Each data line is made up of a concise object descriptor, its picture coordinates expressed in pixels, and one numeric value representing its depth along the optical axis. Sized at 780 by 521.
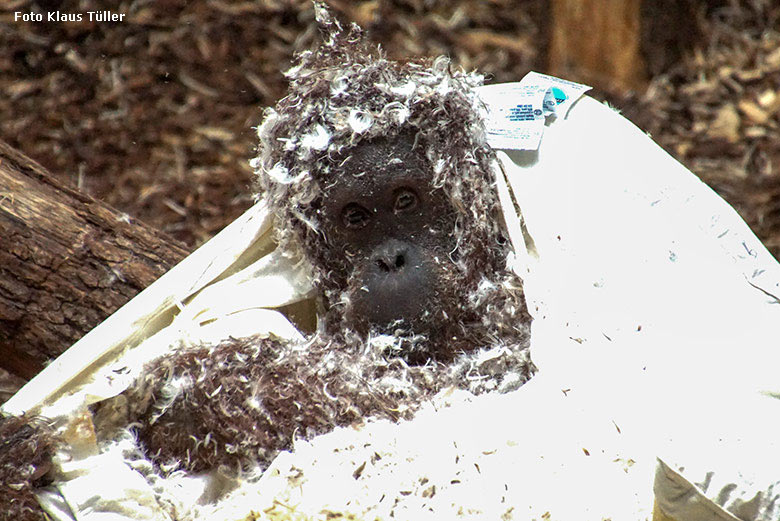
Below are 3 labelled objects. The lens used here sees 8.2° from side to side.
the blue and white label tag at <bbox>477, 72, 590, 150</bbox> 5.43
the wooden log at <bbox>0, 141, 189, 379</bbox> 5.52
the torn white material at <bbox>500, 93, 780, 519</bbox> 5.25
